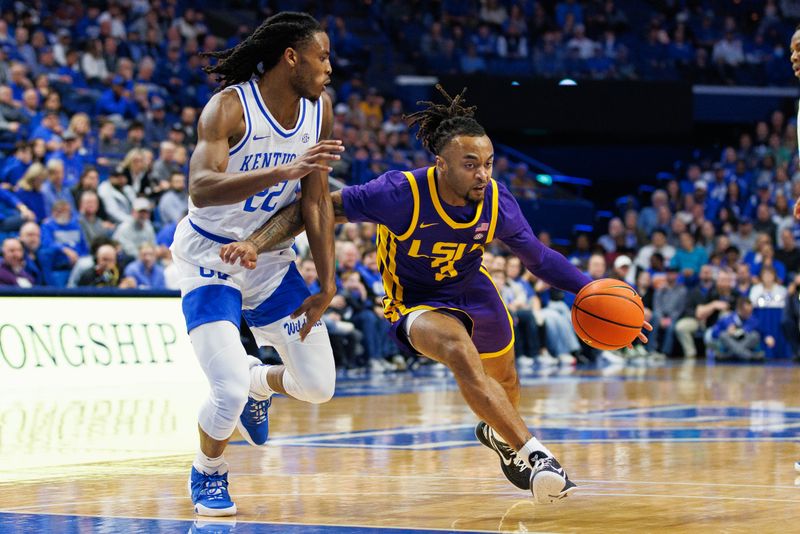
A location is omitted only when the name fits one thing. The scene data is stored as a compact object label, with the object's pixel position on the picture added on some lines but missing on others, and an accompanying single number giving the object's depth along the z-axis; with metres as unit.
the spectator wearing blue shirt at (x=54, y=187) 13.68
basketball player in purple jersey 5.54
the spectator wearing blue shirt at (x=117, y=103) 16.70
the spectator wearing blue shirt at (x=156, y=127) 16.86
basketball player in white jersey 5.13
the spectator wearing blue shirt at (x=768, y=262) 18.75
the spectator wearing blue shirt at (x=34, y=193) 13.77
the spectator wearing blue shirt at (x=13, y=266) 12.41
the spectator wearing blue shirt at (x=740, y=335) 17.78
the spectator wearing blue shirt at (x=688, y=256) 20.12
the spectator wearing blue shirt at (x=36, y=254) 12.75
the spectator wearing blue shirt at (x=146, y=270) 13.52
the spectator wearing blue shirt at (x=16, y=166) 14.05
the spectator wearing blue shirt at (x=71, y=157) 14.60
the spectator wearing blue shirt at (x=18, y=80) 15.51
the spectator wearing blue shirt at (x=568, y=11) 25.92
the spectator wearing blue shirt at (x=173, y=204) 14.65
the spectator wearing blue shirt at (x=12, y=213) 13.36
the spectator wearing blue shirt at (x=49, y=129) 14.81
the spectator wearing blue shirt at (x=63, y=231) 13.41
